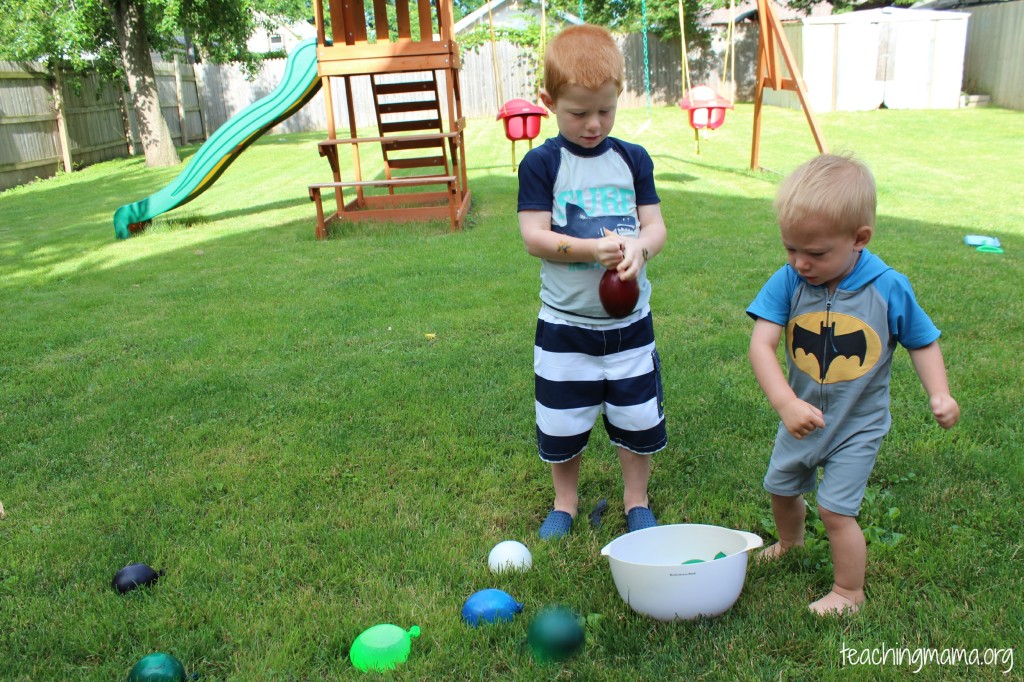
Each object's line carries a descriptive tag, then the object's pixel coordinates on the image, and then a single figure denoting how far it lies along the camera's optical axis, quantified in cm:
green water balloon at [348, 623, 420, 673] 206
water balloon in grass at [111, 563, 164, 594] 244
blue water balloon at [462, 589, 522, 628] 221
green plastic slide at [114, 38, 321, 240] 915
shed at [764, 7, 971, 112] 1934
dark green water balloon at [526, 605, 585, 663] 203
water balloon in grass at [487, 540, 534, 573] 246
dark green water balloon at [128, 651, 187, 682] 197
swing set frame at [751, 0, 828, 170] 936
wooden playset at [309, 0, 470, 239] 805
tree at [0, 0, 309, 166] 1406
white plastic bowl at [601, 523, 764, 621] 205
